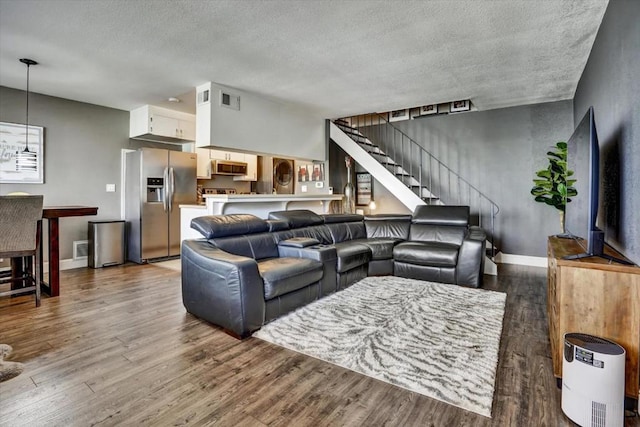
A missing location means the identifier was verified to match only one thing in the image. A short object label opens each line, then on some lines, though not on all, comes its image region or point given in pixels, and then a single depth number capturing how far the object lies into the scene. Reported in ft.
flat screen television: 6.32
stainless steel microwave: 20.86
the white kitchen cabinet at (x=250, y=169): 23.13
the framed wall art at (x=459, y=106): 19.69
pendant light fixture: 14.79
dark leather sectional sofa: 8.54
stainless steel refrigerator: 17.48
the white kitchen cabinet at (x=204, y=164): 20.68
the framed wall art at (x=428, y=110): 21.04
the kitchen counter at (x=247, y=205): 14.28
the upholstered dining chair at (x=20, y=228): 10.17
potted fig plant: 14.10
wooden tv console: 5.40
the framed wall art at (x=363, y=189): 24.11
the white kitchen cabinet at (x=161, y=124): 17.62
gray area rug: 6.33
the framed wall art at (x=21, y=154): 14.44
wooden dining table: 11.64
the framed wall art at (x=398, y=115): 22.22
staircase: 19.29
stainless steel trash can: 16.55
